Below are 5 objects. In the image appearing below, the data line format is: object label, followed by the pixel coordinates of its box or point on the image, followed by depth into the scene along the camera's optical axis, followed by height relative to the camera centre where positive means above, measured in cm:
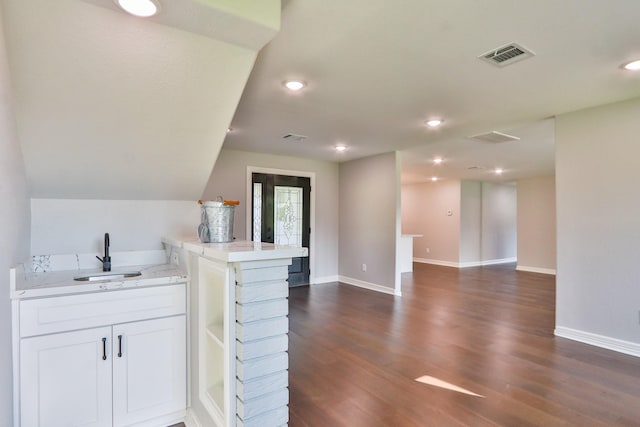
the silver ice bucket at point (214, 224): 198 -5
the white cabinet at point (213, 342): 158 -67
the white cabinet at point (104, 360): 173 -80
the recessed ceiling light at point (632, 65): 239 +108
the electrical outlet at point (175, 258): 240 -31
